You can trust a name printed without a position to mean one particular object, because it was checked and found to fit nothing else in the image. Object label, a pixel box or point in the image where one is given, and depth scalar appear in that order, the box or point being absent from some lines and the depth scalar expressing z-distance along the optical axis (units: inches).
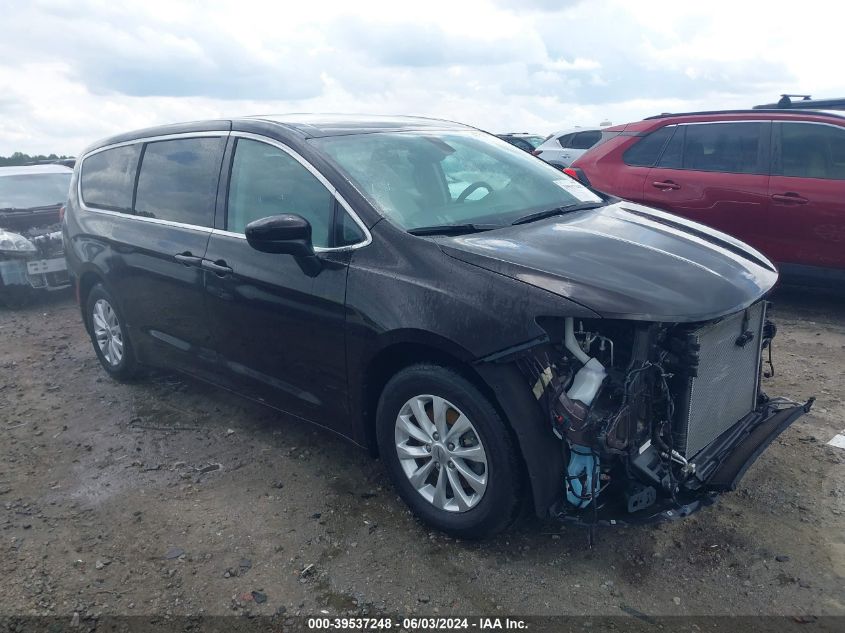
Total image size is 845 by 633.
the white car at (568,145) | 523.8
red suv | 223.6
